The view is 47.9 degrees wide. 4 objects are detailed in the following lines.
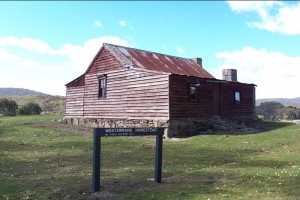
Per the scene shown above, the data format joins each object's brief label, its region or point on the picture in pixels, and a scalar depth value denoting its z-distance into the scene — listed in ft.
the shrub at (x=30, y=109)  177.68
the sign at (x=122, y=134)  29.89
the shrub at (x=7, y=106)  179.43
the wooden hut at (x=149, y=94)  83.66
